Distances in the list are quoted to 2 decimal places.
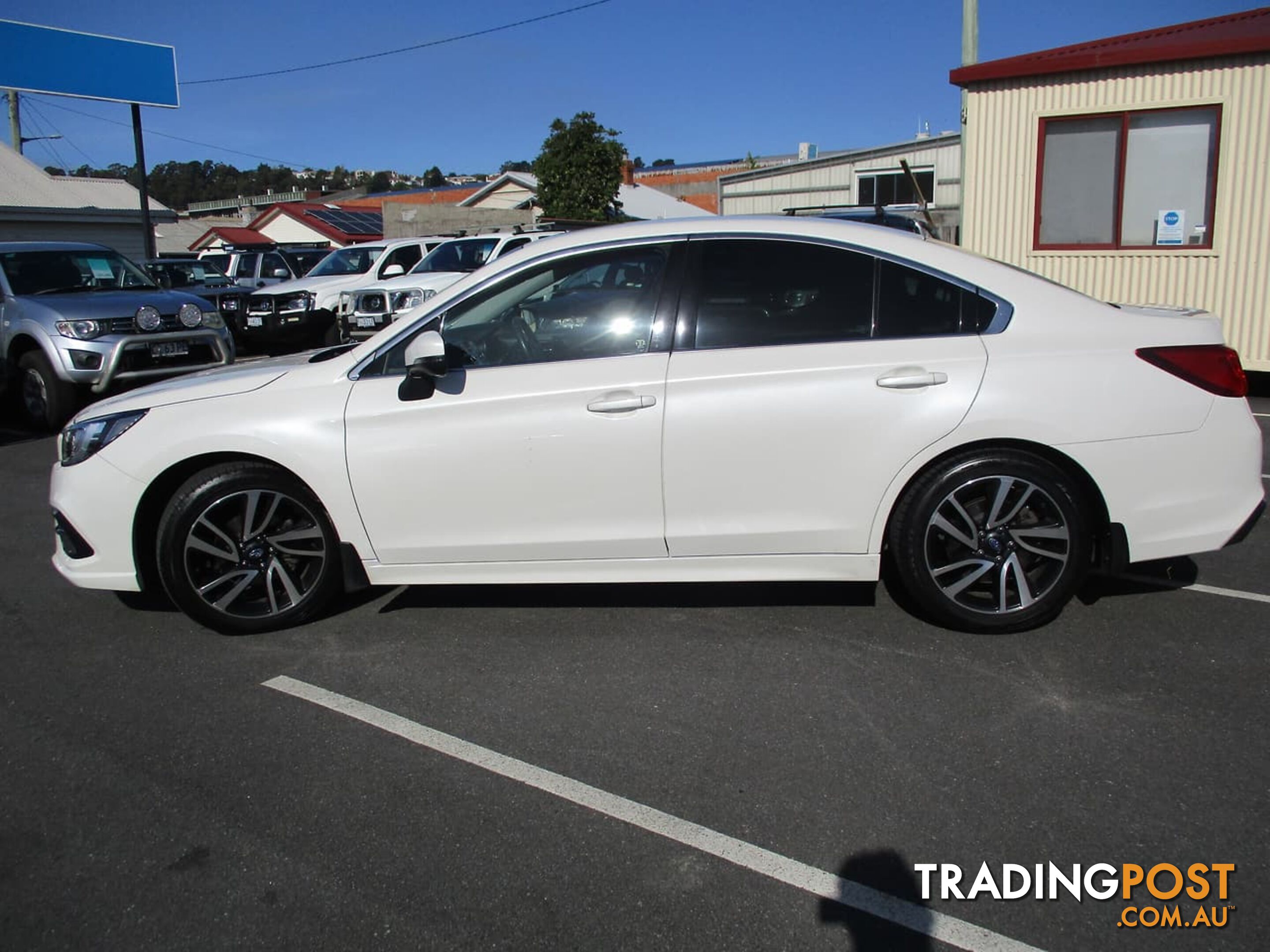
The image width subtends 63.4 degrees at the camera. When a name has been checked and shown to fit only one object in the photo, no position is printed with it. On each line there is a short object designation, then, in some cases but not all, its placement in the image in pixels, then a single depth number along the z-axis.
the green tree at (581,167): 33.06
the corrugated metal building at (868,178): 30.36
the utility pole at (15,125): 35.78
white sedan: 4.00
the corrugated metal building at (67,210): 27.20
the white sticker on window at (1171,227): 10.48
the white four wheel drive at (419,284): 13.41
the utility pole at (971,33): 13.66
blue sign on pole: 22.25
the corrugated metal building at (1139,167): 9.98
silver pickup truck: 9.79
